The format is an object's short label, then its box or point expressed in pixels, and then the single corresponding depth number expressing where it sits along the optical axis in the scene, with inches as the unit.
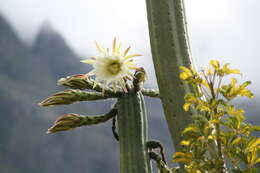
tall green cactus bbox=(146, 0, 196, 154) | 140.3
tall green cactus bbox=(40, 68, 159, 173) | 141.8
